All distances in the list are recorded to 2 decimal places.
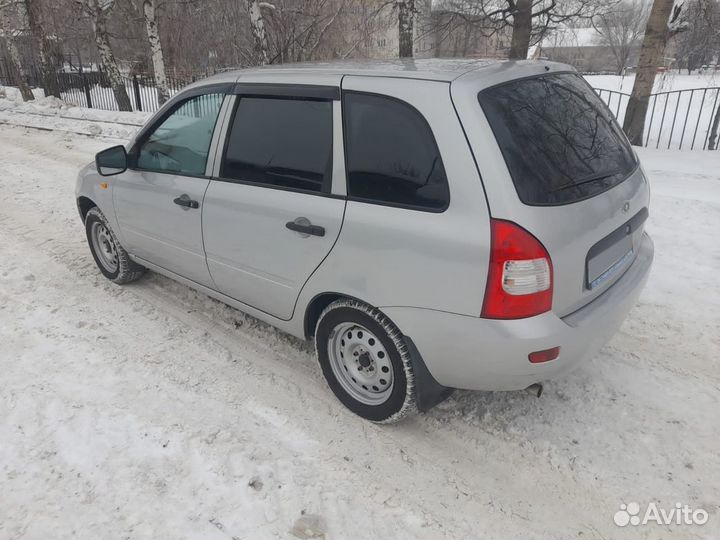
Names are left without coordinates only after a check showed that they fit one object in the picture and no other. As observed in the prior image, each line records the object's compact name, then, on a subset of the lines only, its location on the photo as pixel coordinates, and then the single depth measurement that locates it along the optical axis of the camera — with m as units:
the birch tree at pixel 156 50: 15.09
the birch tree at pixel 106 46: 16.23
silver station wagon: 2.36
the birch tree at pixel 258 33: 13.80
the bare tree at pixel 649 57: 9.62
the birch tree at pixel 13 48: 20.12
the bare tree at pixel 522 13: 12.27
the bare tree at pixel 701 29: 10.52
